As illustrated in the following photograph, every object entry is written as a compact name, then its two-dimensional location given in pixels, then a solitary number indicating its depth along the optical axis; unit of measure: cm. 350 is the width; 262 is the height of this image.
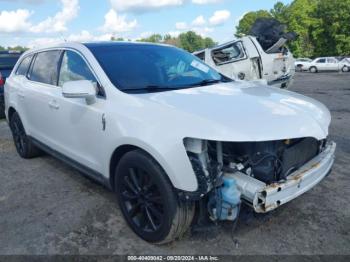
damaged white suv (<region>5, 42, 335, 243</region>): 260
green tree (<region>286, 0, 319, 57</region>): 5010
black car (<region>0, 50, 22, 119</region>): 908
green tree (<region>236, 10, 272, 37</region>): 7012
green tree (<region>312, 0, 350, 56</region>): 4703
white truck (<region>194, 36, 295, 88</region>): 1025
